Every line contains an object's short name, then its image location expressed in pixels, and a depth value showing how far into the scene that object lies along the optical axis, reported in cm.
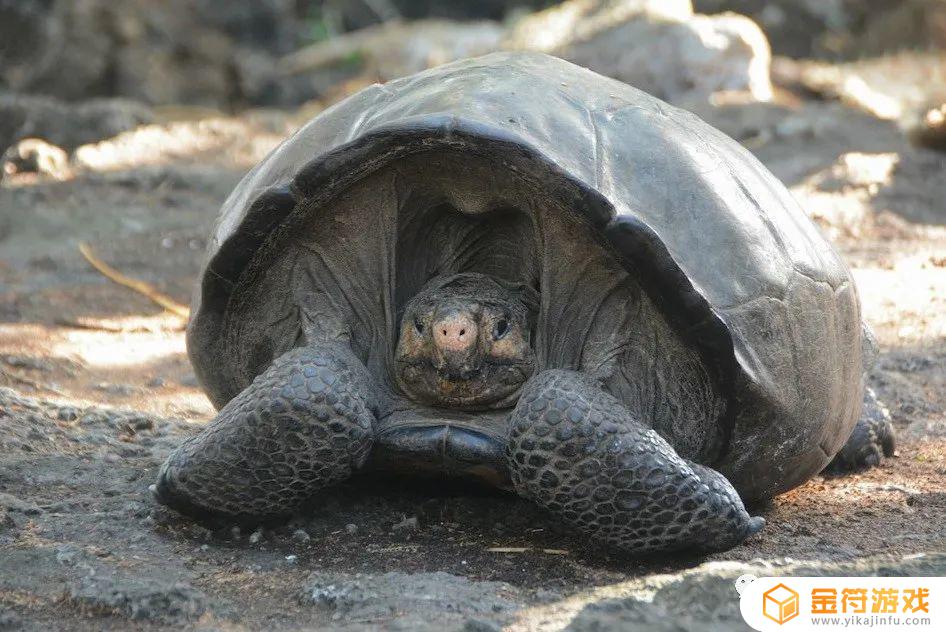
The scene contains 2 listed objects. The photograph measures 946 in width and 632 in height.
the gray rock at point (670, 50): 1950
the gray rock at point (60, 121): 1875
